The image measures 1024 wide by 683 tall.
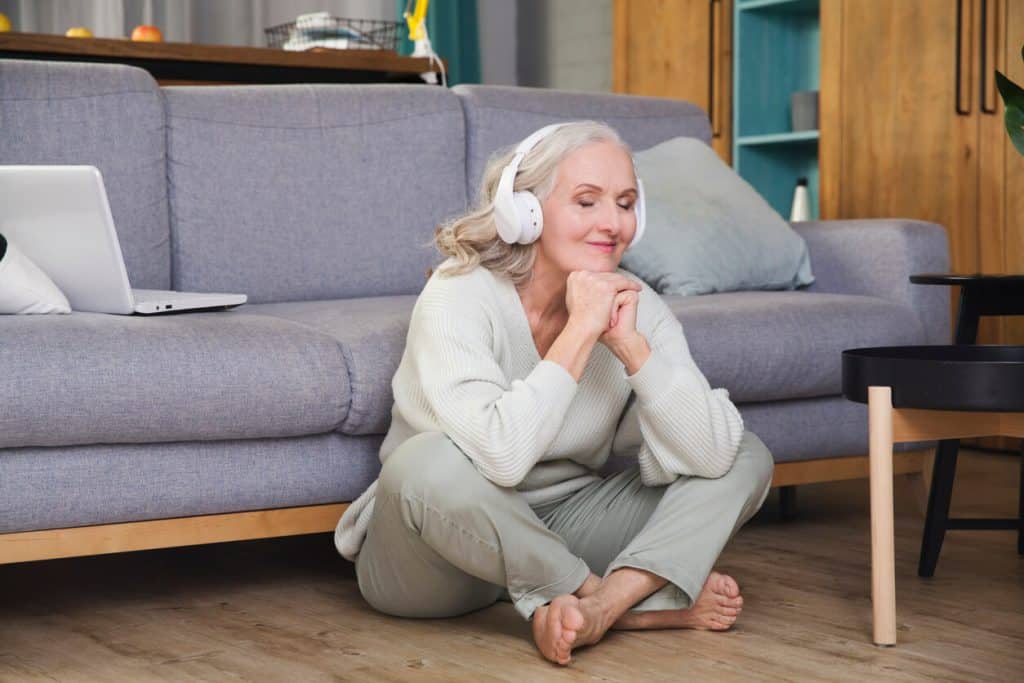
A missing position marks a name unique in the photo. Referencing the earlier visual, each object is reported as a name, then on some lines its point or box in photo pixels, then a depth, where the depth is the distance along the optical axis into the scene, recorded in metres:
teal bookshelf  4.50
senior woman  1.80
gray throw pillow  2.86
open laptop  2.12
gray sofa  1.95
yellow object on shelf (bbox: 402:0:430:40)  3.84
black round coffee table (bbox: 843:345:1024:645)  1.72
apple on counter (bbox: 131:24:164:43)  3.93
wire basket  4.03
